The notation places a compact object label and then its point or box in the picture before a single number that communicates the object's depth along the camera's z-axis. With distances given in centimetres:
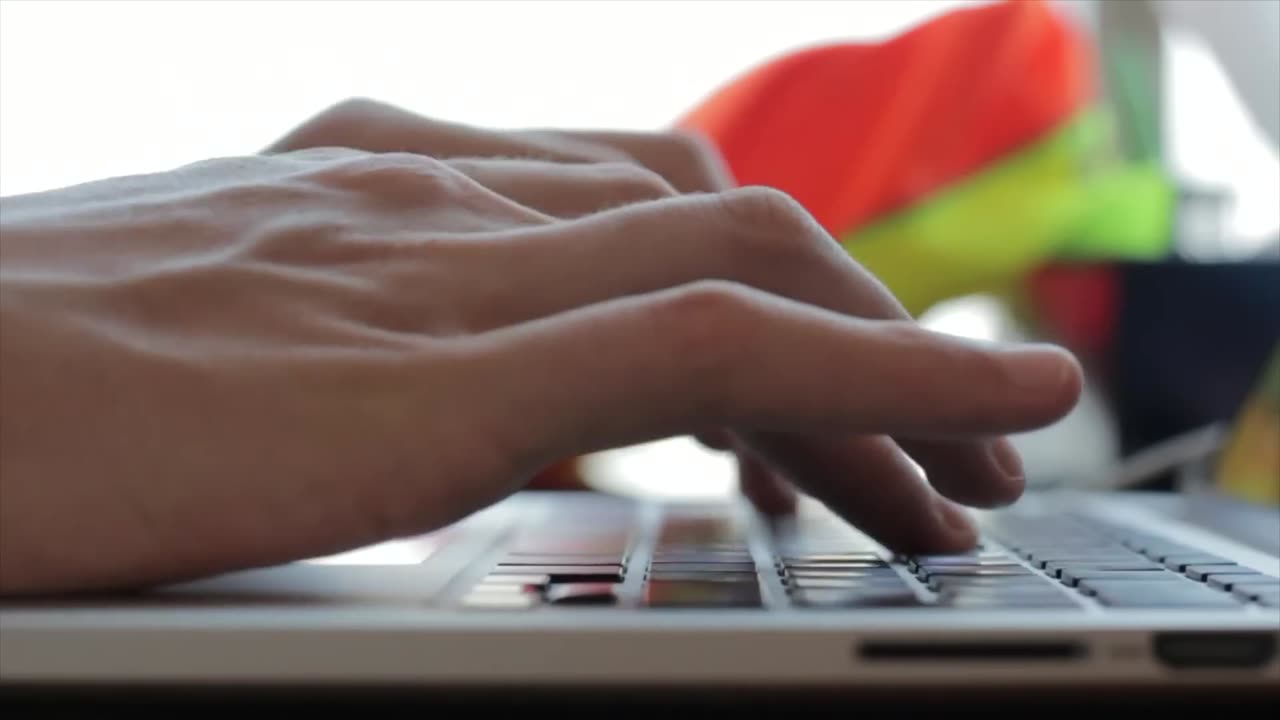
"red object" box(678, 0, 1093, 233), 106
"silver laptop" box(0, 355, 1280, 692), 31
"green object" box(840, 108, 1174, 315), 105
